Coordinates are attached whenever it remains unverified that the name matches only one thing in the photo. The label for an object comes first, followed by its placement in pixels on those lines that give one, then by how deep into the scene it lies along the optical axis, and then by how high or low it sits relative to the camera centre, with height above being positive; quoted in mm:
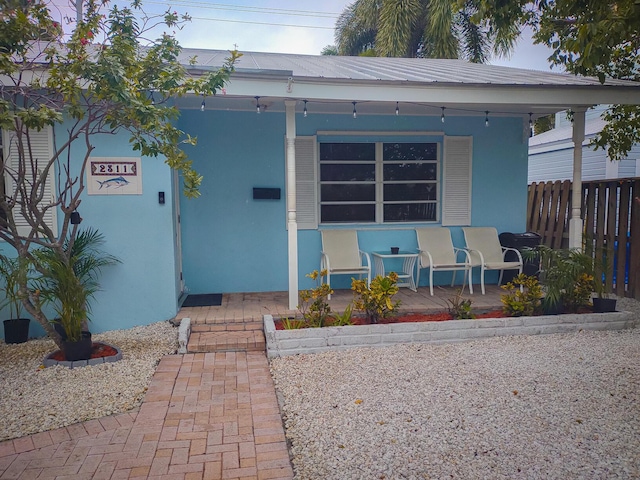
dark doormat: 5945 -1195
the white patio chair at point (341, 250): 6492 -608
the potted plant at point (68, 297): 4238 -802
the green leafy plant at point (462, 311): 5203 -1146
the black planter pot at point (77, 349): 4262 -1258
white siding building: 10242 +1076
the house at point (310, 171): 5254 +457
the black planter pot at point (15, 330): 4906 -1247
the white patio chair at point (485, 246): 6782 -596
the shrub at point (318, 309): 4926 -1057
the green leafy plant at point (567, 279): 5367 -840
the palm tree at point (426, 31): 12953 +4884
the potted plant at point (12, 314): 4816 -1110
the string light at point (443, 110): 5605 +1290
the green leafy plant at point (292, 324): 4880 -1217
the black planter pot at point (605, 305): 5477 -1142
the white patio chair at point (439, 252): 6516 -659
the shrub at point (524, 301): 5363 -1073
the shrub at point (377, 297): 4973 -939
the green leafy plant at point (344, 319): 4961 -1172
